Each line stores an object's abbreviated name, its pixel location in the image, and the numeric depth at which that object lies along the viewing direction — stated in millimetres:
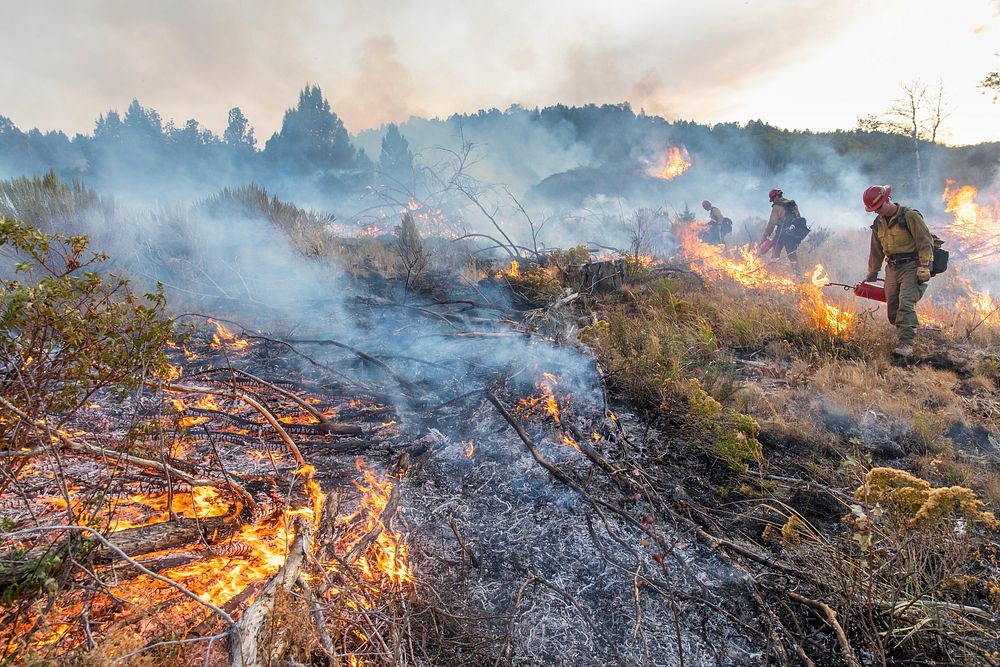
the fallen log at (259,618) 1586
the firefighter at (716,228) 13211
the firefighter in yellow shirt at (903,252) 5602
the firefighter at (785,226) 10148
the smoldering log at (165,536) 2057
